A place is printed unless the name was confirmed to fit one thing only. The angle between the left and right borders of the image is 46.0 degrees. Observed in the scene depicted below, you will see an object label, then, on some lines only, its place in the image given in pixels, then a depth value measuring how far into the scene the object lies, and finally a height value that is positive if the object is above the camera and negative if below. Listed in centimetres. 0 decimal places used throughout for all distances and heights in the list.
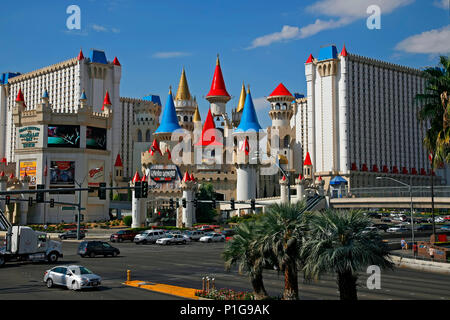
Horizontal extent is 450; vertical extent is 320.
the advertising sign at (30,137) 8944 +836
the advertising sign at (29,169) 9006 +284
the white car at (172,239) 5516 -568
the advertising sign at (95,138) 9144 +830
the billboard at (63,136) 8962 +837
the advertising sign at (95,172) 9156 +231
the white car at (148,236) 5606 -545
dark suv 4059 -492
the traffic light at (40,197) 3691 -83
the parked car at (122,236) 5903 -565
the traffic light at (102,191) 3185 -36
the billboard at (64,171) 8975 +245
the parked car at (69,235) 6444 -607
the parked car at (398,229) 6669 -564
